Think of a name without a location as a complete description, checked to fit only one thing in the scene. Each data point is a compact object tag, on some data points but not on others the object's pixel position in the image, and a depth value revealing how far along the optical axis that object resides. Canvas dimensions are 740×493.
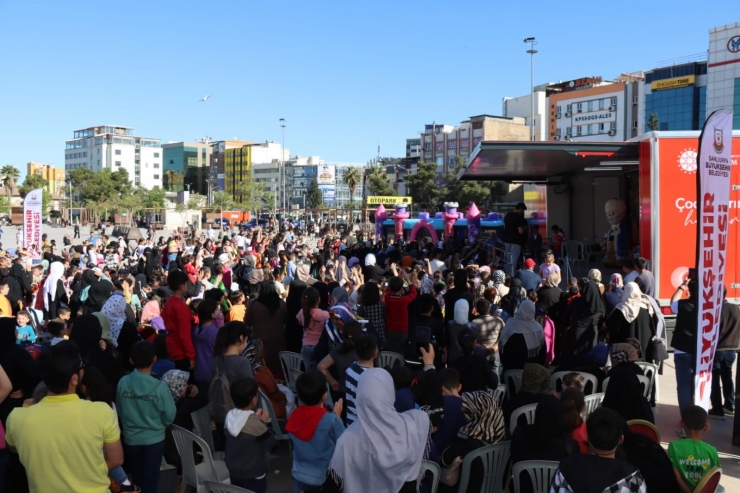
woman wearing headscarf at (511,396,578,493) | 3.90
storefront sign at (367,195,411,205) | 60.41
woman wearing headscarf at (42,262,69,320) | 11.58
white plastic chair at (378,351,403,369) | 6.86
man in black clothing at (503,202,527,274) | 15.67
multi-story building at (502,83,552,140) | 106.19
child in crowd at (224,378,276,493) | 3.90
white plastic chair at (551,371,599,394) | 5.91
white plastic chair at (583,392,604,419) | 5.34
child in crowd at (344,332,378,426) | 4.31
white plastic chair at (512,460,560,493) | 3.84
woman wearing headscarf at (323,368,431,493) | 3.17
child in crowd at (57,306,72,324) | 7.49
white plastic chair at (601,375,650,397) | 5.89
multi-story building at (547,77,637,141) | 92.75
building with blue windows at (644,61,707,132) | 80.31
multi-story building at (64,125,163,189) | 153.25
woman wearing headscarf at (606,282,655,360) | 7.53
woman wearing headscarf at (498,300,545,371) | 6.74
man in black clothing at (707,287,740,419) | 6.71
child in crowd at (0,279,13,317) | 8.80
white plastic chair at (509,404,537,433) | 4.73
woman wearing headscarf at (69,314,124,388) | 5.30
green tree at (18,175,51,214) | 100.00
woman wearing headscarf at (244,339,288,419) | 5.15
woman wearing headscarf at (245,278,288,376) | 7.24
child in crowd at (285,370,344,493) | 3.73
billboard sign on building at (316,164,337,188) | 136.50
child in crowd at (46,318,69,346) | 6.23
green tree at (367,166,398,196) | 93.12
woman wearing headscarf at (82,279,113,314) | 9.57
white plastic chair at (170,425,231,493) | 4.25
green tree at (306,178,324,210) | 120.00
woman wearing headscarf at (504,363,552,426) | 4.73
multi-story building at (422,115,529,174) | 105.12
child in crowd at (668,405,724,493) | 3.78
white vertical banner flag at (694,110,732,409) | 5.59
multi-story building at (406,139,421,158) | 128.75
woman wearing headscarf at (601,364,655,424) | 4.88
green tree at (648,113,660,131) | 80.44
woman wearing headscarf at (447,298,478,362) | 6.95
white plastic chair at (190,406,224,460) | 5.01
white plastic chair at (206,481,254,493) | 3.36
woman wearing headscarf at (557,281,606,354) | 7.90
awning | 11.50
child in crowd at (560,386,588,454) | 4.10
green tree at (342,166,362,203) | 92.88
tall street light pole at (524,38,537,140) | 42.86
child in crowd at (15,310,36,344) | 7.95
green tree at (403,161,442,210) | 78.50
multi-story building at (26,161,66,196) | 171.50
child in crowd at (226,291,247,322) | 7.89
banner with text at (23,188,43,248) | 17.20
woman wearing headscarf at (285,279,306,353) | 7.67
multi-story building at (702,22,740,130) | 71.19
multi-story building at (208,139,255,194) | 156.96
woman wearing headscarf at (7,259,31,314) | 11.18
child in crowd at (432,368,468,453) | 4.32
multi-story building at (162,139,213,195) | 163.00
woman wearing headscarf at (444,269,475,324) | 8.14
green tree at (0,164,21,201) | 106.25
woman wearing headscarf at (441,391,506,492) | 4.25
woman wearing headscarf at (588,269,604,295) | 8.07
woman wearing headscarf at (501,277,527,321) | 8.65
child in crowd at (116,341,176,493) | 4.27
